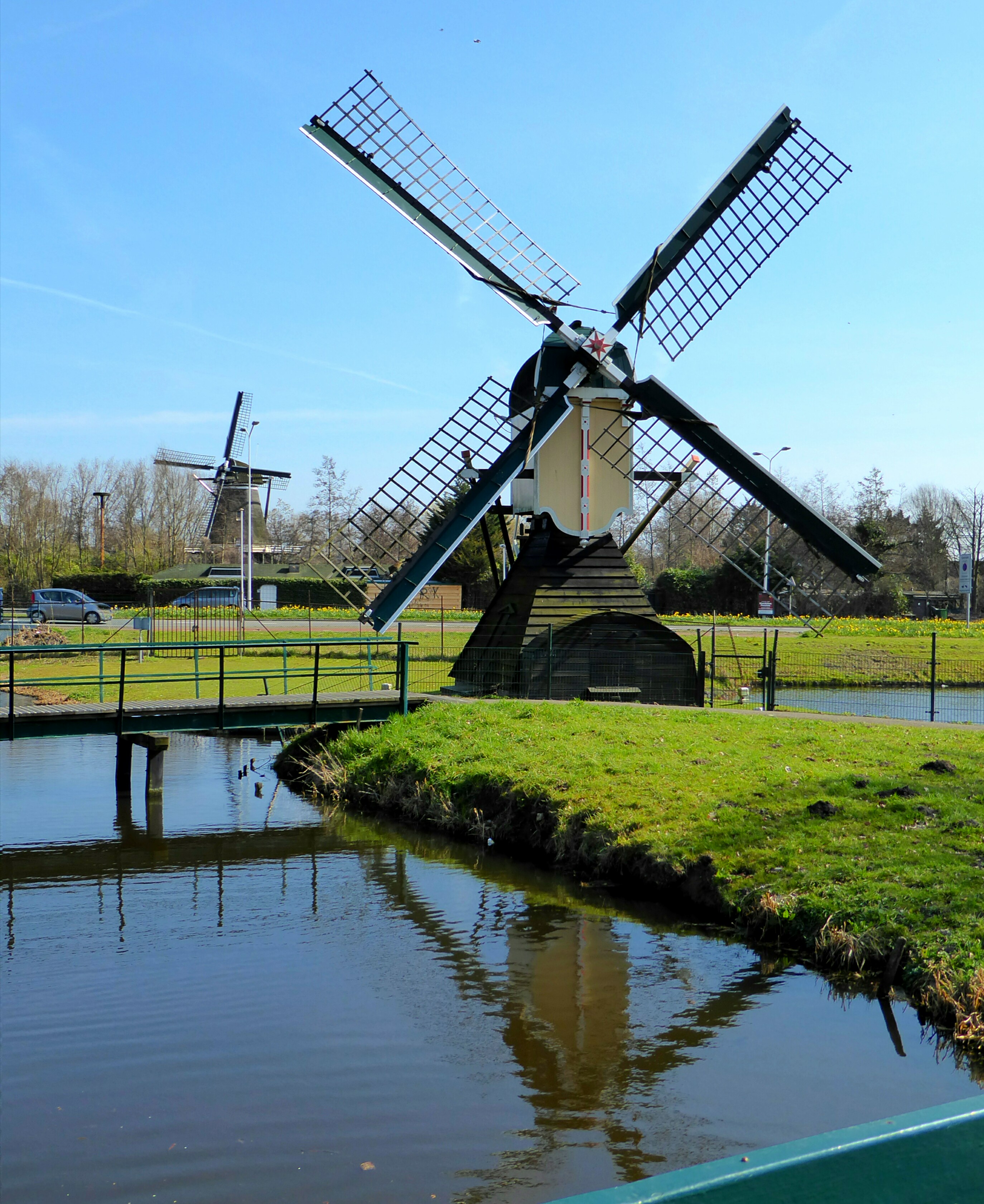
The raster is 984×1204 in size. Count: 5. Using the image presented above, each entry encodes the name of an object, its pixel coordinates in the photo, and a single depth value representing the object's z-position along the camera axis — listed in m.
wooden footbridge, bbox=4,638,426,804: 13.55
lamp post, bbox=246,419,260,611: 46.53
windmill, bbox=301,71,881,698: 17.77
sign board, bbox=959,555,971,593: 39.94
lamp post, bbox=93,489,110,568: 63.19
